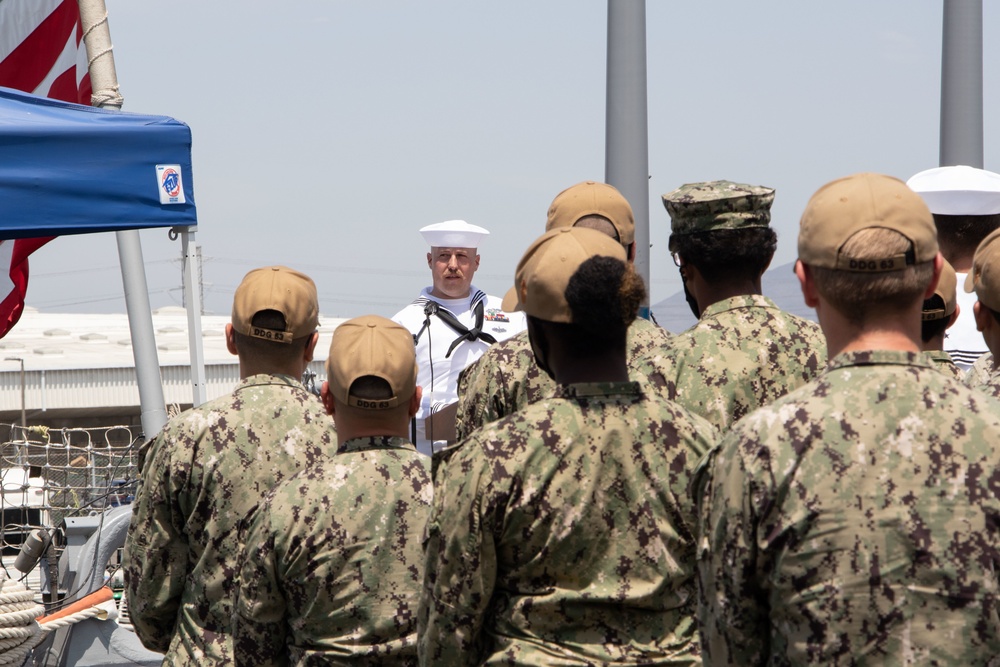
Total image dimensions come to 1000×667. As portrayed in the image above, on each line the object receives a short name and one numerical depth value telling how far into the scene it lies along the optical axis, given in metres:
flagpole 14.54
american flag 16.42
